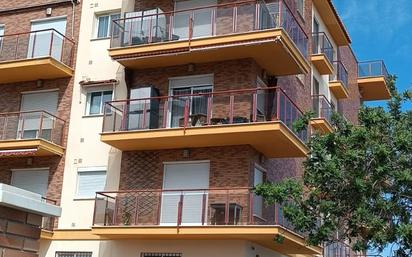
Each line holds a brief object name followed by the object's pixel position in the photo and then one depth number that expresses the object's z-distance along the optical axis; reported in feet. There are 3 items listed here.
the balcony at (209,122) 66.49
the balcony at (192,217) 63.57
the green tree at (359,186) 57.00
